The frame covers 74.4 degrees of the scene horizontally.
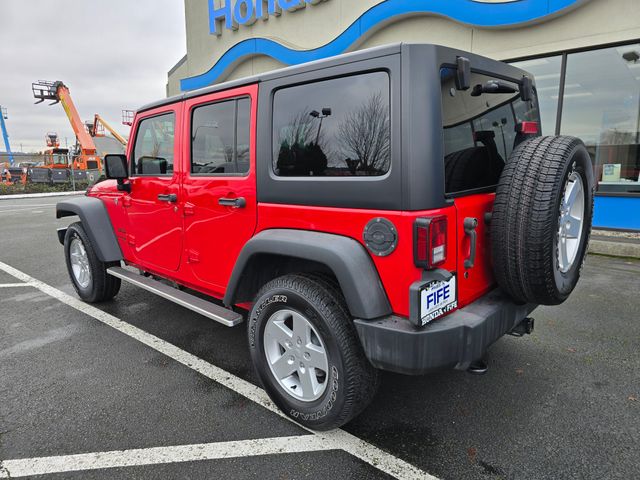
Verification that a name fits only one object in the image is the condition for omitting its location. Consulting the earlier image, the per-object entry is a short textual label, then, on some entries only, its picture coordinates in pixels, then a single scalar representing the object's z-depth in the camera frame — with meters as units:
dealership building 6.91
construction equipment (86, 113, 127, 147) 28.47
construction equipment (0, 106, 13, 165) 50.14
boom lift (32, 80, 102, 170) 24.97
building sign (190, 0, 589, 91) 7.23
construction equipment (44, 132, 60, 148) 30.69
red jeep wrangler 1.98
